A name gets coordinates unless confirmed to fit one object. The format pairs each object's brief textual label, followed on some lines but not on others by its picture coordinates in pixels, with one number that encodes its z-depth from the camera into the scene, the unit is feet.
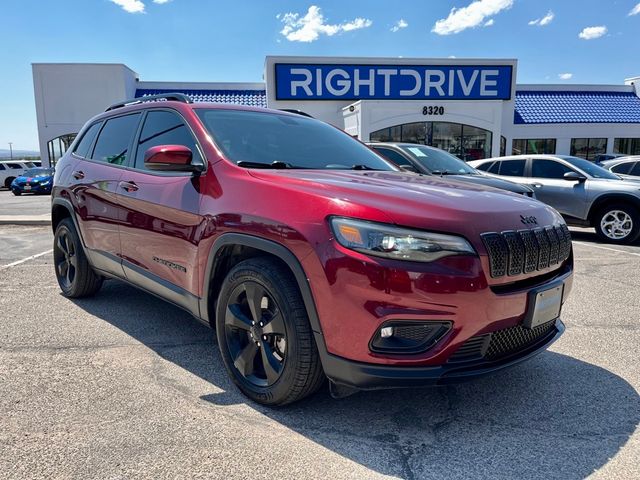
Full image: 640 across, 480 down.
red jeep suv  6.98
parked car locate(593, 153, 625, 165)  64.08
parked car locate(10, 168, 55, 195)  69.31
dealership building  70.54
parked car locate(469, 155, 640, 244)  26.89
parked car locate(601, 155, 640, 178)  37.42
